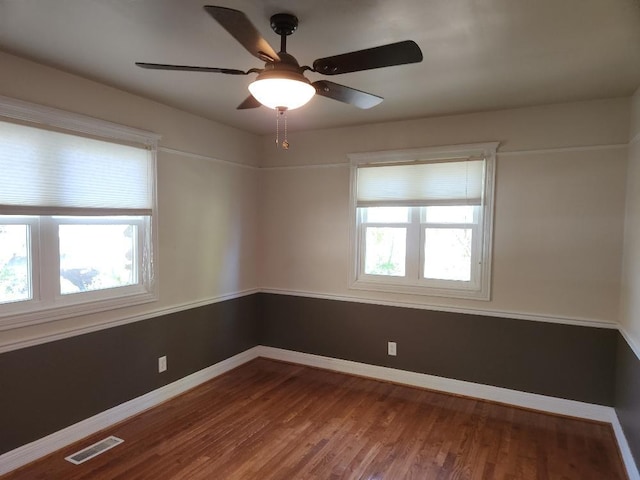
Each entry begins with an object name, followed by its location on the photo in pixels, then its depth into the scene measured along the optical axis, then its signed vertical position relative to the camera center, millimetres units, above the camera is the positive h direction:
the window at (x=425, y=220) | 3566 +39
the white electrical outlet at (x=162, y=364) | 3453 -1261
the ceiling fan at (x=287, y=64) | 1585 +695
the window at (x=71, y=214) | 2480 +19
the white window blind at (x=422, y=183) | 3580 +384
